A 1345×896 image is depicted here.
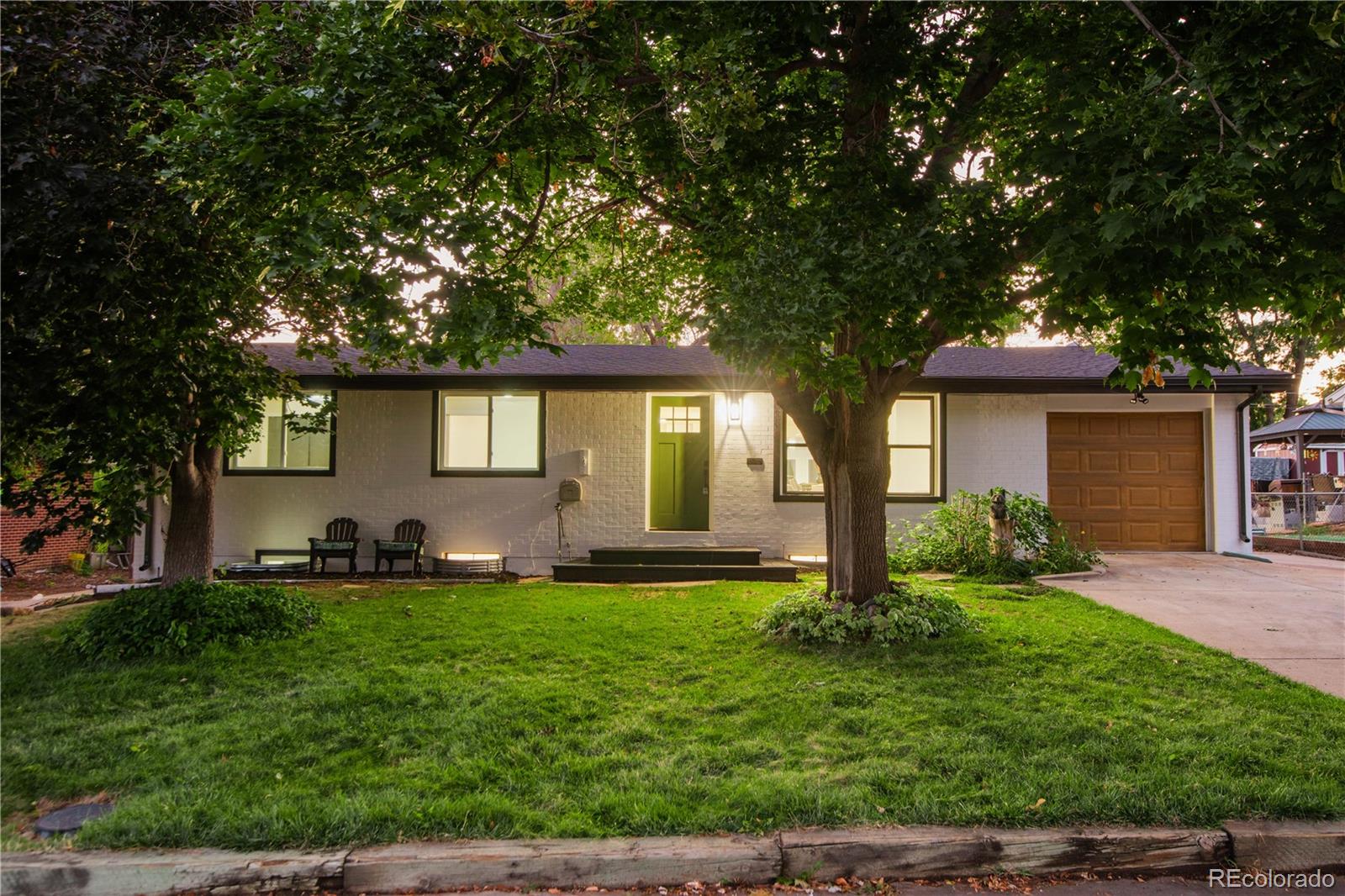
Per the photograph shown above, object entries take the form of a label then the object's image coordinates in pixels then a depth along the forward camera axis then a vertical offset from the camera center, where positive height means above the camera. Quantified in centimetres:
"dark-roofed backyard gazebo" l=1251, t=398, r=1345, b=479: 1823 +175
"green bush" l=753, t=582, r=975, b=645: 636 -111
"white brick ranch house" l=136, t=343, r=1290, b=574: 1163 +54
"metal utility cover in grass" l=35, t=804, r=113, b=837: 333 -153
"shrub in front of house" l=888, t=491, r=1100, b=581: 1003 -70
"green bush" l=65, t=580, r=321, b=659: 610 -115
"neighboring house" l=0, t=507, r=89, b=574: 1325 -111
